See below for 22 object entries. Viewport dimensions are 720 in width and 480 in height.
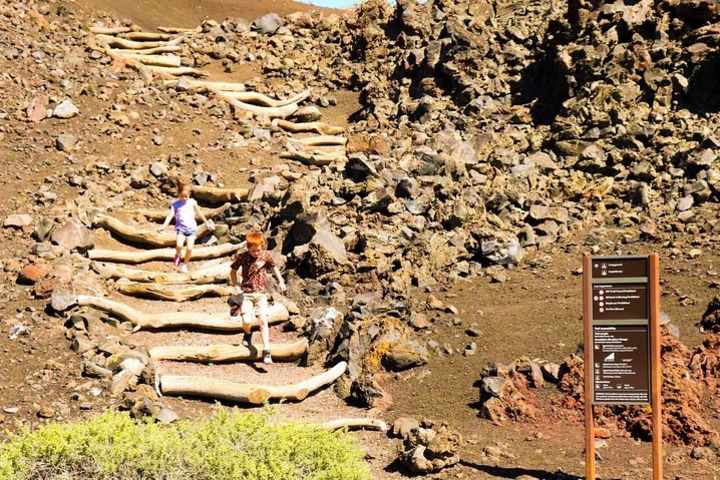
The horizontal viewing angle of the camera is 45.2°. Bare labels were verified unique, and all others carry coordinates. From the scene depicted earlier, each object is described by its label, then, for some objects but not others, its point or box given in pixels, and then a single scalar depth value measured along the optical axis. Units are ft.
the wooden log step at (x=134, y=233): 48.65
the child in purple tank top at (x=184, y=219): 44.60
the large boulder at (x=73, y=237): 43.55
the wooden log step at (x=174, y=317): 37.91
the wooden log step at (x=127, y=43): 74.23
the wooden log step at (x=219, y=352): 36.55
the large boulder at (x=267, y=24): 85.40
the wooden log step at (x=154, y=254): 45.55
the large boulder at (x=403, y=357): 35.47
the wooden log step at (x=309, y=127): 69.36
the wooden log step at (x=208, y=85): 69.97
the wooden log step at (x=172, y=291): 42.47
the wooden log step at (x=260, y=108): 69.51
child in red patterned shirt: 36.35
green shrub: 21.84
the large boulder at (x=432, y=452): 27.66
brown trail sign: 26.25
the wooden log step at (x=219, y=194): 54.08
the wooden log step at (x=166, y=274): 43.45
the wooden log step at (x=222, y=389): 32.94
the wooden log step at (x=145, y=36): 77.70
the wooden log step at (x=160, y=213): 52.21
